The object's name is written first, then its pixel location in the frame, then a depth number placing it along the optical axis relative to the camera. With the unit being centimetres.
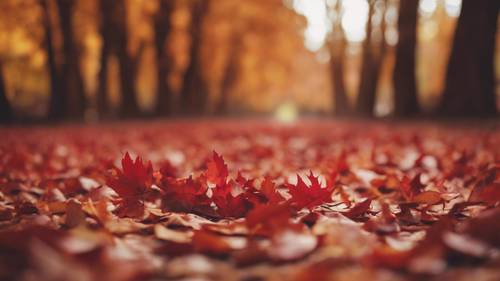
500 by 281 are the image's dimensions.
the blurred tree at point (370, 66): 1842
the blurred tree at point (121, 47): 1531
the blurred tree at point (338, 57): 2367
